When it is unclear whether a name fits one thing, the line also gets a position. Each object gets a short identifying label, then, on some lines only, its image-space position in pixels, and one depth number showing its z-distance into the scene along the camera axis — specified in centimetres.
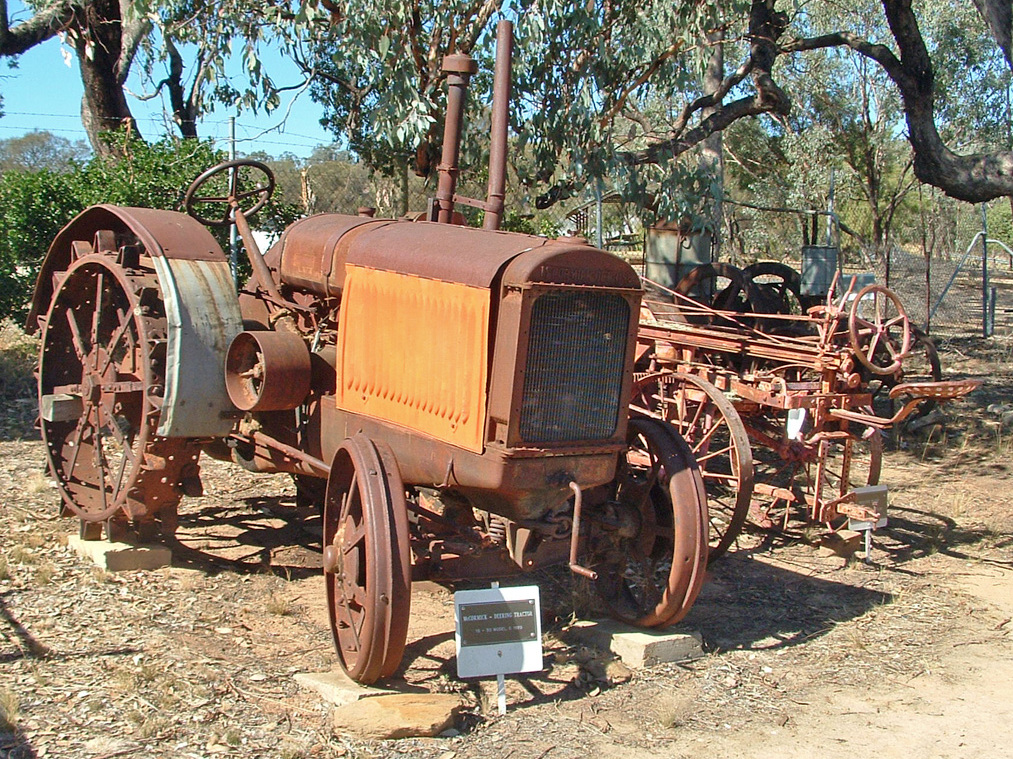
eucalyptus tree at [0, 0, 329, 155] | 765
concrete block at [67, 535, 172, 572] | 547
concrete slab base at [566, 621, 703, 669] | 473
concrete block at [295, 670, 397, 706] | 404
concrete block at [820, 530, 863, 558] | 684
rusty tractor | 409
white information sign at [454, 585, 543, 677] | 423
